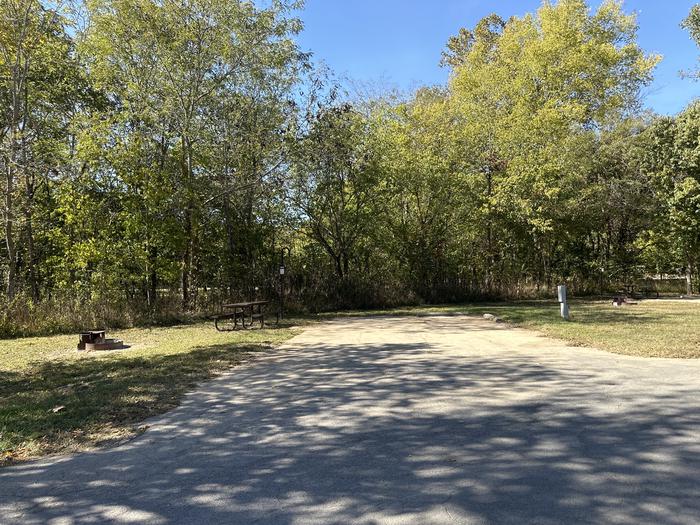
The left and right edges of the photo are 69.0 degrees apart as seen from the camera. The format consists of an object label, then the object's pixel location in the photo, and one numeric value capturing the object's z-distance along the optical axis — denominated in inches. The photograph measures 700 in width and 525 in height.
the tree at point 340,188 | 743.7
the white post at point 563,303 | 507.5
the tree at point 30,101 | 486.3
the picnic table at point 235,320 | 508.2
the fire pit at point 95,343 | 402.9
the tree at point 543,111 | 901.8
